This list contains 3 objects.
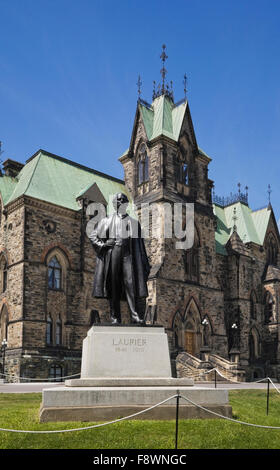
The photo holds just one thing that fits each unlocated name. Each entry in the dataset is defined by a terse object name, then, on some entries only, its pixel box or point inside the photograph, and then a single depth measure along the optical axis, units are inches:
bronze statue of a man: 477.1
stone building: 1230.9
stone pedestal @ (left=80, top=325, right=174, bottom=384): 434.3
